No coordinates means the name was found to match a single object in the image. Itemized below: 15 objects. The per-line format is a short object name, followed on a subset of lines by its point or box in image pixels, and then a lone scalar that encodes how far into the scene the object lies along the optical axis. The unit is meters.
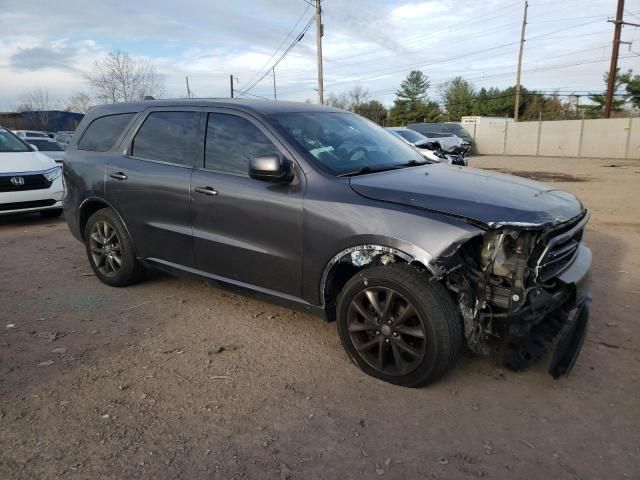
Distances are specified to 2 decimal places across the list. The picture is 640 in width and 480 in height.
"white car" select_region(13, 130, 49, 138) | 22.08
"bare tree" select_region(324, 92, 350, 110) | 68.36
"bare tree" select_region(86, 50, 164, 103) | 34.97
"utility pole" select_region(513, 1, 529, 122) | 41.59
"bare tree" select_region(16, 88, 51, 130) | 46.52
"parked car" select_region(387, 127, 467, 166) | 11.98
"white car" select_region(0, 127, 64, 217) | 8.05
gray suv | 2.87
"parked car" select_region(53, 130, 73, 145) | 22.70
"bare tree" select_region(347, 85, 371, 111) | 73.99
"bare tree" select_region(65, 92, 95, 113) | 52.93
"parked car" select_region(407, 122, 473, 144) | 31.26
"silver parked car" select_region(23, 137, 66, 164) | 13.71
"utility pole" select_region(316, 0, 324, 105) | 26.33
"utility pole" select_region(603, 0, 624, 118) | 29.80
